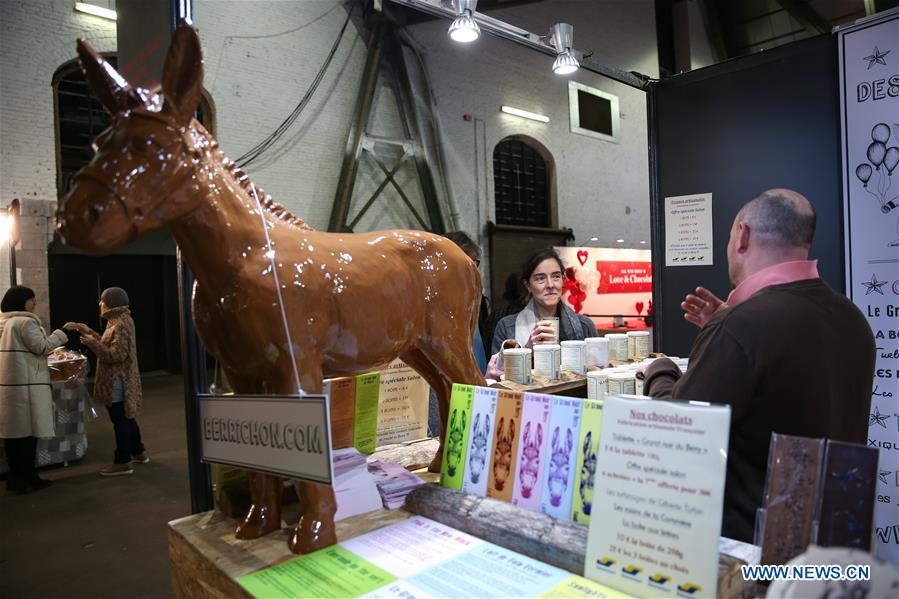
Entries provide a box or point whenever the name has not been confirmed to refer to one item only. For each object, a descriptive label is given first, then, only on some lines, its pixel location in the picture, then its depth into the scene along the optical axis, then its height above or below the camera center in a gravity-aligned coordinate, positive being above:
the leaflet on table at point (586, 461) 0.93 -0.28
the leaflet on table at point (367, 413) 1.38 -0.28
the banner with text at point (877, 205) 2.43 +0.39
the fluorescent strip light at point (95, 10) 5.61 +3.09
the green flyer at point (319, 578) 0.86 -0.45
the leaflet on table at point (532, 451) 1.01 -0.28
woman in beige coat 4.39 -0.62
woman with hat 4.66 -0.52
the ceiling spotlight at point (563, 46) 3.08 +1.42
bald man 1.33 -0.19
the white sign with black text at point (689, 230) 3.22 +0.38
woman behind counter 3.09 -0.06
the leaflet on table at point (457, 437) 1.14 -0.29
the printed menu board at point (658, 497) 0.73 -0.28
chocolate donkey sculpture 0.87 +0.09
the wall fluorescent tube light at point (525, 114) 9.21 +3.15
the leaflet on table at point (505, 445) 1.05 -0.28
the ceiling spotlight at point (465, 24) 2.64 +1.34
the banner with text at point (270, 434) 0.88 -0.22
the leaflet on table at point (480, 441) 1.09 -0.28
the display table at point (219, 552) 0.96 -0.46
